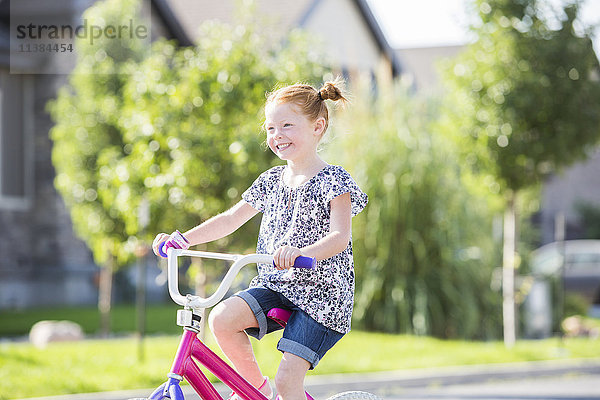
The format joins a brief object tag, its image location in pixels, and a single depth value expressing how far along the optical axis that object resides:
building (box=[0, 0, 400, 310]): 18.73
